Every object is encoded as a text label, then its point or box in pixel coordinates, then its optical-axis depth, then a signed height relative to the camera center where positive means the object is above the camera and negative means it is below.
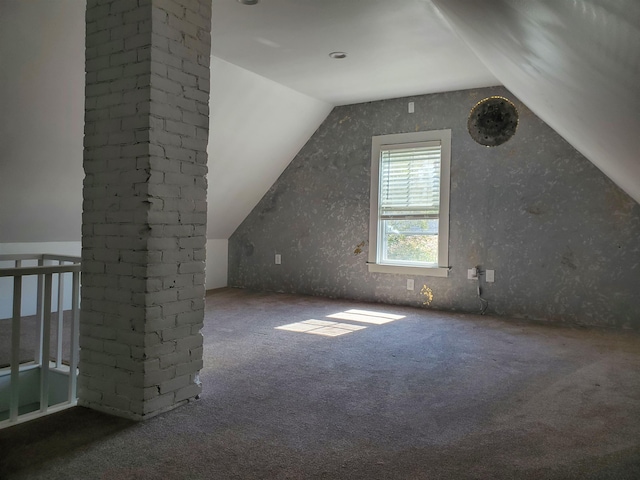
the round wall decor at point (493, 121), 4.91 +1.18
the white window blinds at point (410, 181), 5.33 +0.64
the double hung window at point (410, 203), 5.26 +0.40
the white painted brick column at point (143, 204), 2.32 +0.14
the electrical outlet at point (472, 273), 5.10 -0.30
